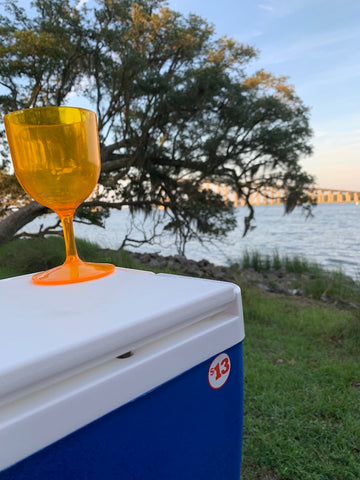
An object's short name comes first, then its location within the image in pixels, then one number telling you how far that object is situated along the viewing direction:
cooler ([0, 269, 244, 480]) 0.39
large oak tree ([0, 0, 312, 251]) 4.83
